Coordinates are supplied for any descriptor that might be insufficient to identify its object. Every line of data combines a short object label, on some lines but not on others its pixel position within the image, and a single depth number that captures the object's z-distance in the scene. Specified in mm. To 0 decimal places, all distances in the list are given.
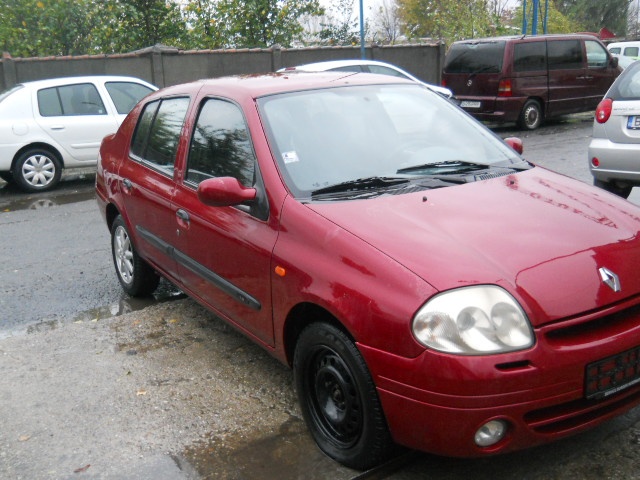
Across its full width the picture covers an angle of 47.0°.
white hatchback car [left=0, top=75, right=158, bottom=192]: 10805
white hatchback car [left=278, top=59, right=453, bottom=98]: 13469
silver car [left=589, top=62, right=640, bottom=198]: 7363
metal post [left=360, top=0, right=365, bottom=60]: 20000
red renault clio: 2775
